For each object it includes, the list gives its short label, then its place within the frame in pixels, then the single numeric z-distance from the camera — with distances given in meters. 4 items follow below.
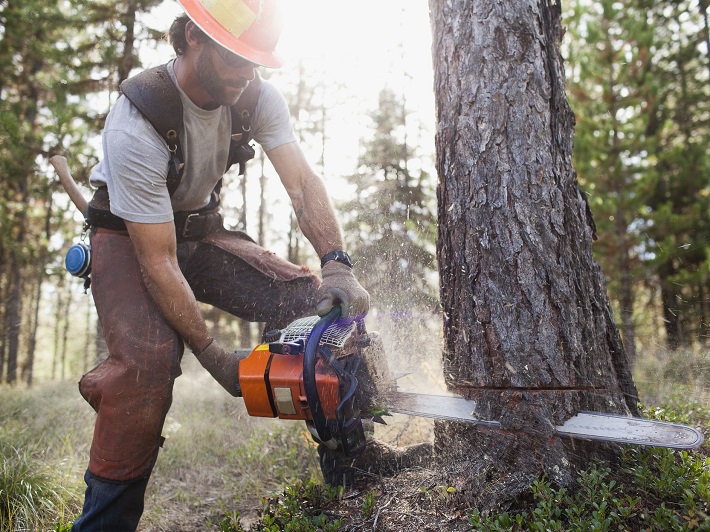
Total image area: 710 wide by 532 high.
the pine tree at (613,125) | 9.52
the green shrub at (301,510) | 2.21
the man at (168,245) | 2.24
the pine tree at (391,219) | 5.31
